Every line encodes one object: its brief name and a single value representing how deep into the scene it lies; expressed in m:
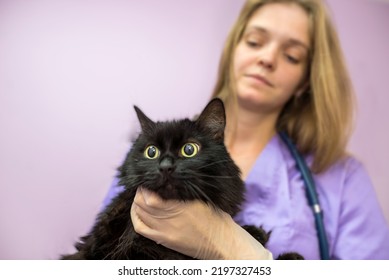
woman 0.93
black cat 0.60
